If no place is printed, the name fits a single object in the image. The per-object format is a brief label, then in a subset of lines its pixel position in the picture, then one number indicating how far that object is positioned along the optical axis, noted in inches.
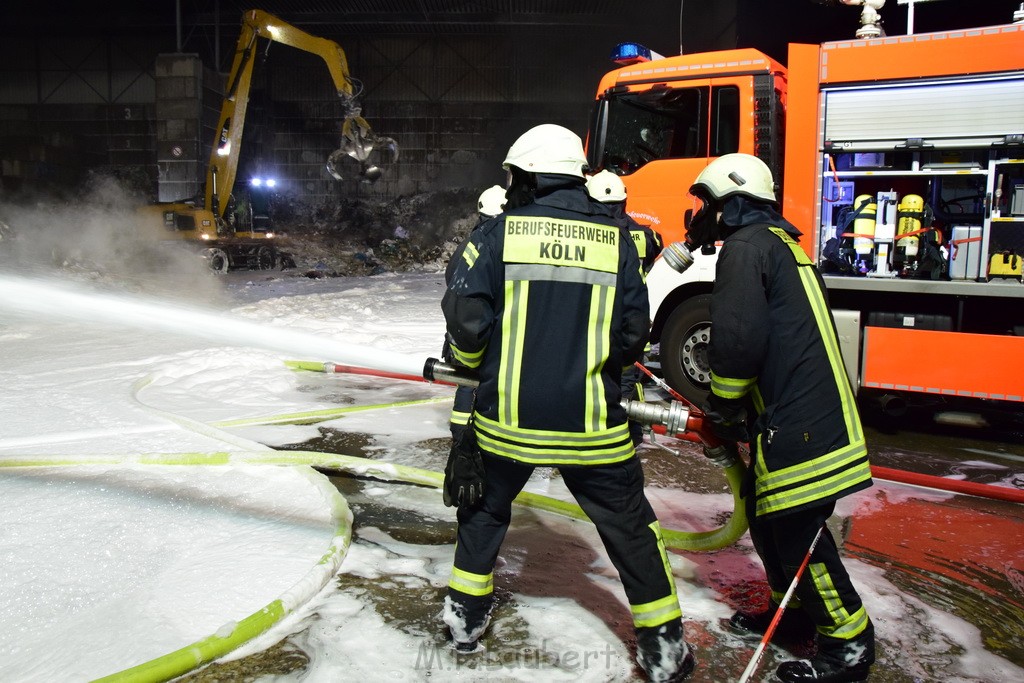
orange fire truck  196.4
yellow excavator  597.3
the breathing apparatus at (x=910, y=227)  205.9
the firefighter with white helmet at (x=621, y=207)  202.7
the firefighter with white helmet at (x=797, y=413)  93.7
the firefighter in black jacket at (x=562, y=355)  93.6
